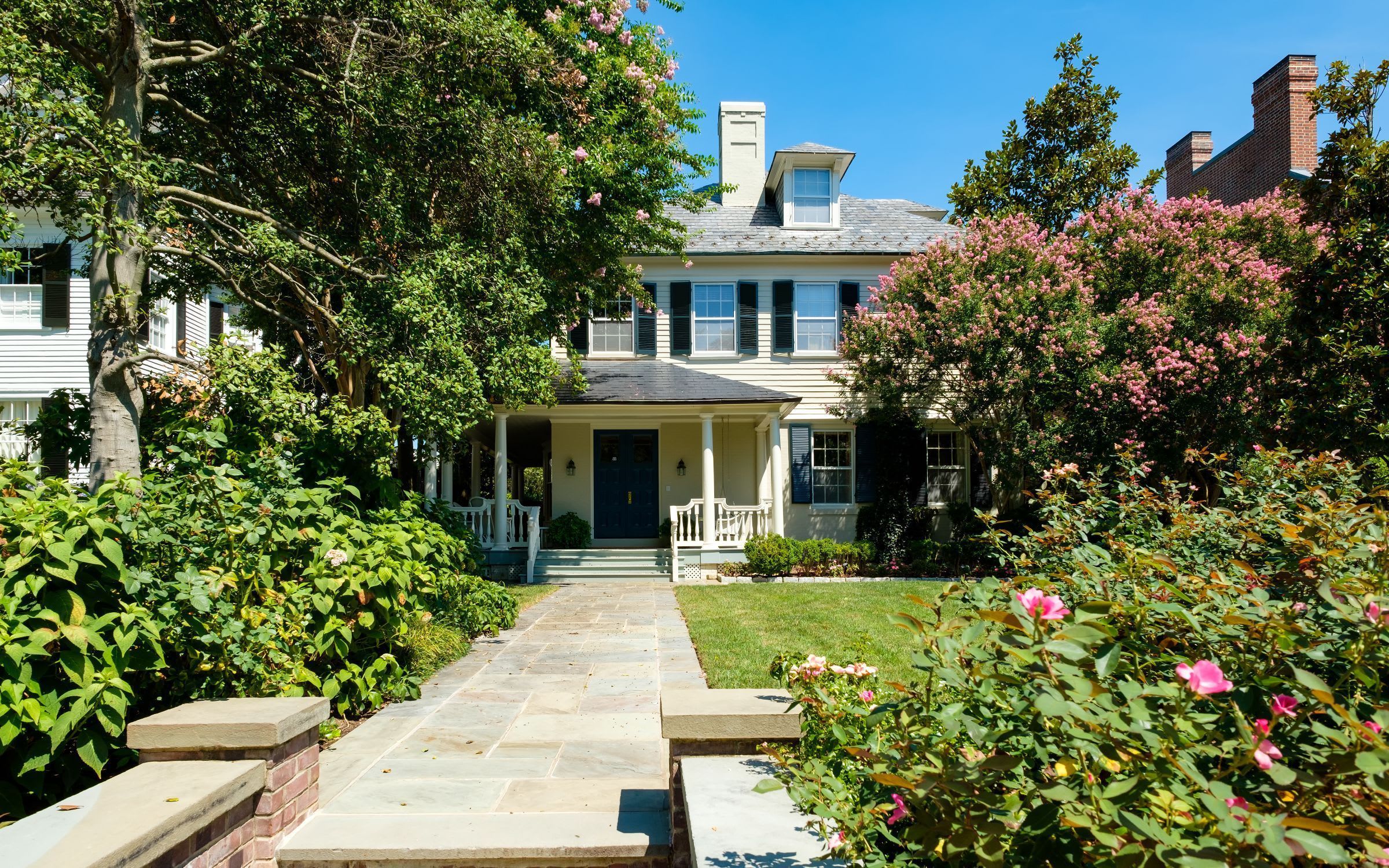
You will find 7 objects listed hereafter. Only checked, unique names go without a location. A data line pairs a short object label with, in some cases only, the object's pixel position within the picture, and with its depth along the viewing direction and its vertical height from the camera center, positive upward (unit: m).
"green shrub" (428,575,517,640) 7.17 -1.55
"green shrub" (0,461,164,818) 2.83 -0.74
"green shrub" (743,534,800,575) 13.98 -1.89
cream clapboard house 16.47 +1.34
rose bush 1.24 -0.52
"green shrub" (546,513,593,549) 15.38 -1.62
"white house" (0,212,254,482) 14.42 +2.17
